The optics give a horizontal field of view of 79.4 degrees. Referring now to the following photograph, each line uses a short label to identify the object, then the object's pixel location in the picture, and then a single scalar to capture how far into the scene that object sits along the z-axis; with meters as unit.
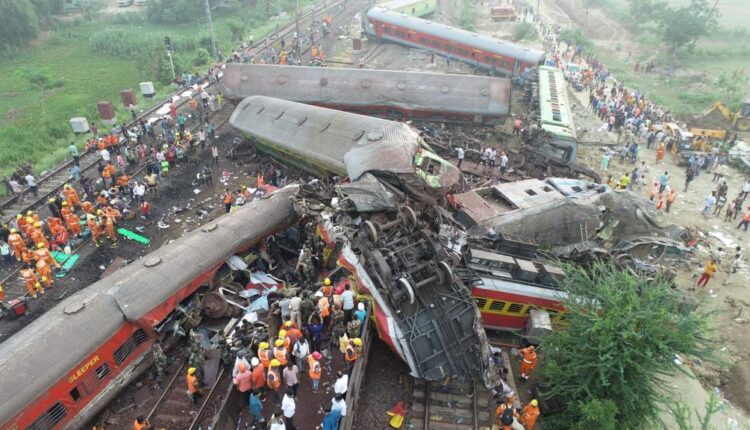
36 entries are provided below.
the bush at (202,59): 36.00
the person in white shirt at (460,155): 21.32
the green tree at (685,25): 39.47
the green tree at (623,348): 9.65
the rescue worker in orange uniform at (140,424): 9.04
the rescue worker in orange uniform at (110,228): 15.95
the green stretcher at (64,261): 14.98
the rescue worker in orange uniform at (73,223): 15.90
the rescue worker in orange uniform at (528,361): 11.77
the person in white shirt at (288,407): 8.77
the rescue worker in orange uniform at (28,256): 14.39
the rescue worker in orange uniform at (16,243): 14.58
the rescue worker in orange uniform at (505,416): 9.71
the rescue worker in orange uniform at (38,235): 14.69
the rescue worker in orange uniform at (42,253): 13.88
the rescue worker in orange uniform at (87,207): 16.55
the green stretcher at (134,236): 16.55
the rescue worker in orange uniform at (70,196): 16.94
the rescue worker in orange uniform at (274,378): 9.46
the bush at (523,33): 44.55
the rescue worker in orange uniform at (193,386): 9.93
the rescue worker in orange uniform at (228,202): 17.75
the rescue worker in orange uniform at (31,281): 13.69
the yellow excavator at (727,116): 27.95
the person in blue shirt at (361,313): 11.19
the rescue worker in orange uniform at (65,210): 15.99
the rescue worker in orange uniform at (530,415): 10.10
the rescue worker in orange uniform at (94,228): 15.73
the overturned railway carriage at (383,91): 24.28
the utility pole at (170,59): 28.54
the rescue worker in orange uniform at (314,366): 9.68
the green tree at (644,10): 47.72
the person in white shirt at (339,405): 8.71
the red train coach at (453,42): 31.05
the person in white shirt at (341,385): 8.91
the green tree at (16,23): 37.30
